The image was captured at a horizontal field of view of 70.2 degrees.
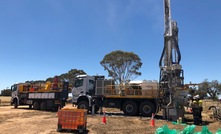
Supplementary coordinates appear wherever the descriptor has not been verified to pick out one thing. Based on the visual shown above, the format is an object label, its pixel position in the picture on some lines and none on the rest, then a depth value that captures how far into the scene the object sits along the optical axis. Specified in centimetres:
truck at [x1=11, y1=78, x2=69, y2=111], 1729
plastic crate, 775
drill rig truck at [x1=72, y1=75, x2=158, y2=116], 1292
